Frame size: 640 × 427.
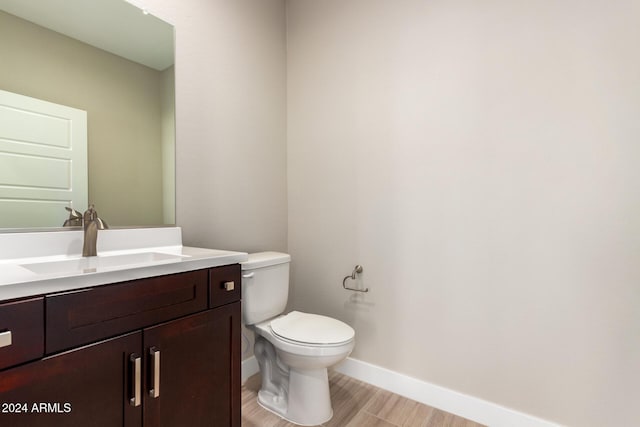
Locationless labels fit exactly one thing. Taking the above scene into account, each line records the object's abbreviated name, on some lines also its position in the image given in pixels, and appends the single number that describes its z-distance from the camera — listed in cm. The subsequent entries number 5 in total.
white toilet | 149
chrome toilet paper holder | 195
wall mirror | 119
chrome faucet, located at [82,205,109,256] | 120
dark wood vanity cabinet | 77
